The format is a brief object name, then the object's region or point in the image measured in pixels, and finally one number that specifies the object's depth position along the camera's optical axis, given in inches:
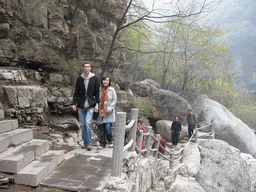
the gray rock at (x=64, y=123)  260.6
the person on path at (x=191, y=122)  454.0
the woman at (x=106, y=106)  172.9
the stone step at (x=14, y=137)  115.0
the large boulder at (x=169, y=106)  605.6
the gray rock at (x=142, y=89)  733.3
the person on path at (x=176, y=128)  397.7
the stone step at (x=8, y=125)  129.8
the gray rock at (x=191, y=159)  351.4
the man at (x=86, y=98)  161.8
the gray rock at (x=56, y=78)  311.1
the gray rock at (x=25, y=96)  199.6
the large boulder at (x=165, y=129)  544.7
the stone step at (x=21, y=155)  100.0
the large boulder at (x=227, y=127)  572.4
